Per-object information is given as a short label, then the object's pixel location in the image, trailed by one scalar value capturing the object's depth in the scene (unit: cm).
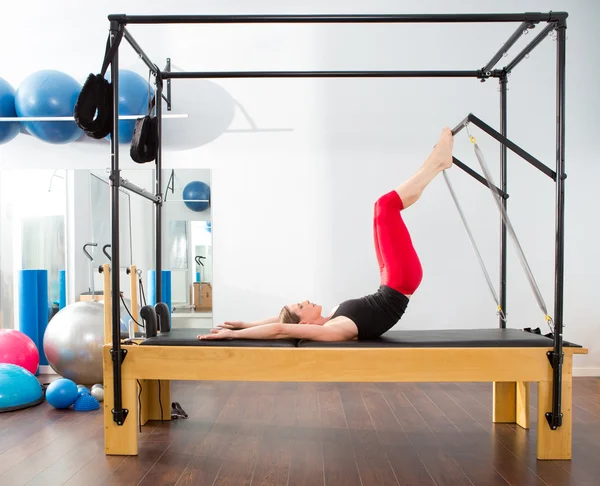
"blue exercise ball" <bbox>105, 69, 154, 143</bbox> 394
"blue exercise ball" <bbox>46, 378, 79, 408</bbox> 340
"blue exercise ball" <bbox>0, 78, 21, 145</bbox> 405
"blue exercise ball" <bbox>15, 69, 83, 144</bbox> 393
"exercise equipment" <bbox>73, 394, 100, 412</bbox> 344
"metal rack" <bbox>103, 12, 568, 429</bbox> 252
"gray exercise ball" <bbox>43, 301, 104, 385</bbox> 381
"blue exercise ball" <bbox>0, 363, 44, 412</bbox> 341
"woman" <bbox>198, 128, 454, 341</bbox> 289
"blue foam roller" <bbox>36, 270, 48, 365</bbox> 435
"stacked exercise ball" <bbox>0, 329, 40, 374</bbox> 385
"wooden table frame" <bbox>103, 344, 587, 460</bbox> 257
